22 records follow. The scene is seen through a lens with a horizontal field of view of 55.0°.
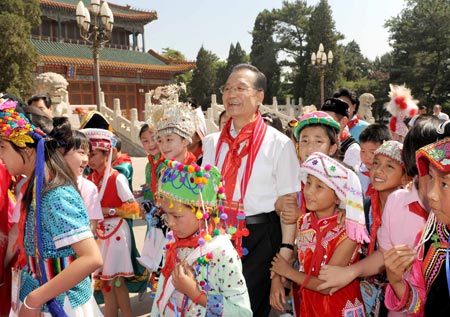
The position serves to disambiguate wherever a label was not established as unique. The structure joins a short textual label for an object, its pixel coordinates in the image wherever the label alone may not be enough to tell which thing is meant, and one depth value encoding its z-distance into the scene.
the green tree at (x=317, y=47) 39.94
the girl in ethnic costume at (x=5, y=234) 2.46
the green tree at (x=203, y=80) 43.84
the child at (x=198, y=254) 1.96
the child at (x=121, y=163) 4.11
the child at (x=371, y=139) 3.60
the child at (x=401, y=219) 2.28
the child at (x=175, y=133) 3.53
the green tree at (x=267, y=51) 45.31
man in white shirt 2.67
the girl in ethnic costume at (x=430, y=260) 1.56
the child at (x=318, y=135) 2.94
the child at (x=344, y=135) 4.06
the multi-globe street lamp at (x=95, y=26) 10.46
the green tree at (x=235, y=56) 47.62
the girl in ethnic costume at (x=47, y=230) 1.84
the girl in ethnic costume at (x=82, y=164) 2.79
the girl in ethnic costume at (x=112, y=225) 3.72
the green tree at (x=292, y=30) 46.47
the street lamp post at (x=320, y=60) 16.80
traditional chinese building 27.01
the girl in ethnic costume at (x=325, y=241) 2.38
